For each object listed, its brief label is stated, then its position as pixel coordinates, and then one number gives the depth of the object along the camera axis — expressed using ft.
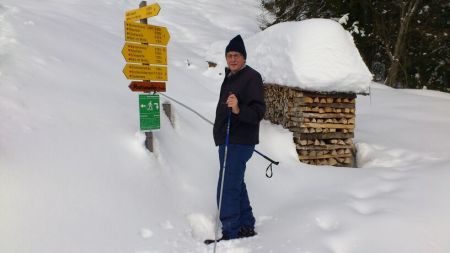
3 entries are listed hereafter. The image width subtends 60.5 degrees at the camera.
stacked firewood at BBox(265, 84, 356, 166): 21.25
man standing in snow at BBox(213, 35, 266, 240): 13.01
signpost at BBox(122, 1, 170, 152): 14.24
